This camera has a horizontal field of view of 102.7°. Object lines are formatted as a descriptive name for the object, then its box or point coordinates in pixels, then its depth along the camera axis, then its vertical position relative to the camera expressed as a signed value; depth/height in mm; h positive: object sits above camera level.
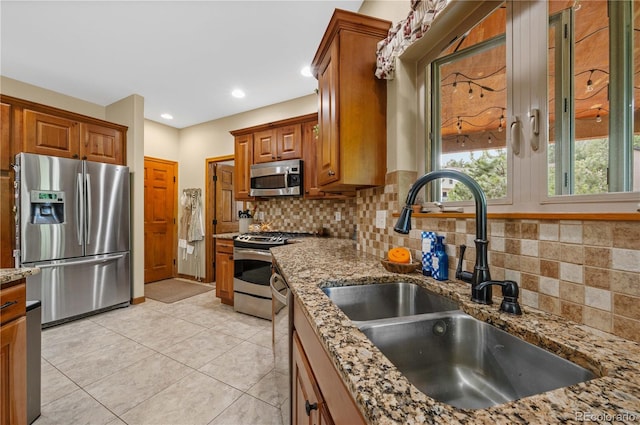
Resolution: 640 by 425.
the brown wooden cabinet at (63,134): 2646 +895
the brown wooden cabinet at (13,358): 1188 -701
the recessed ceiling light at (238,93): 3388 +1601
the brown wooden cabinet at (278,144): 3109 +865
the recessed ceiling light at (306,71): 2863 +1613
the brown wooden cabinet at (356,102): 1595 +702
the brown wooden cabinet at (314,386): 534 -463
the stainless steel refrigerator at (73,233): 2512 -233
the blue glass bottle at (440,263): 1104 -225
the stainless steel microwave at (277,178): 3066 +419
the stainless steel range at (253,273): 2834 -700
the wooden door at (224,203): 4457 +165
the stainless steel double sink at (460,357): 663 -424
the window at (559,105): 706 +361
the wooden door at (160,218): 4297 -109
